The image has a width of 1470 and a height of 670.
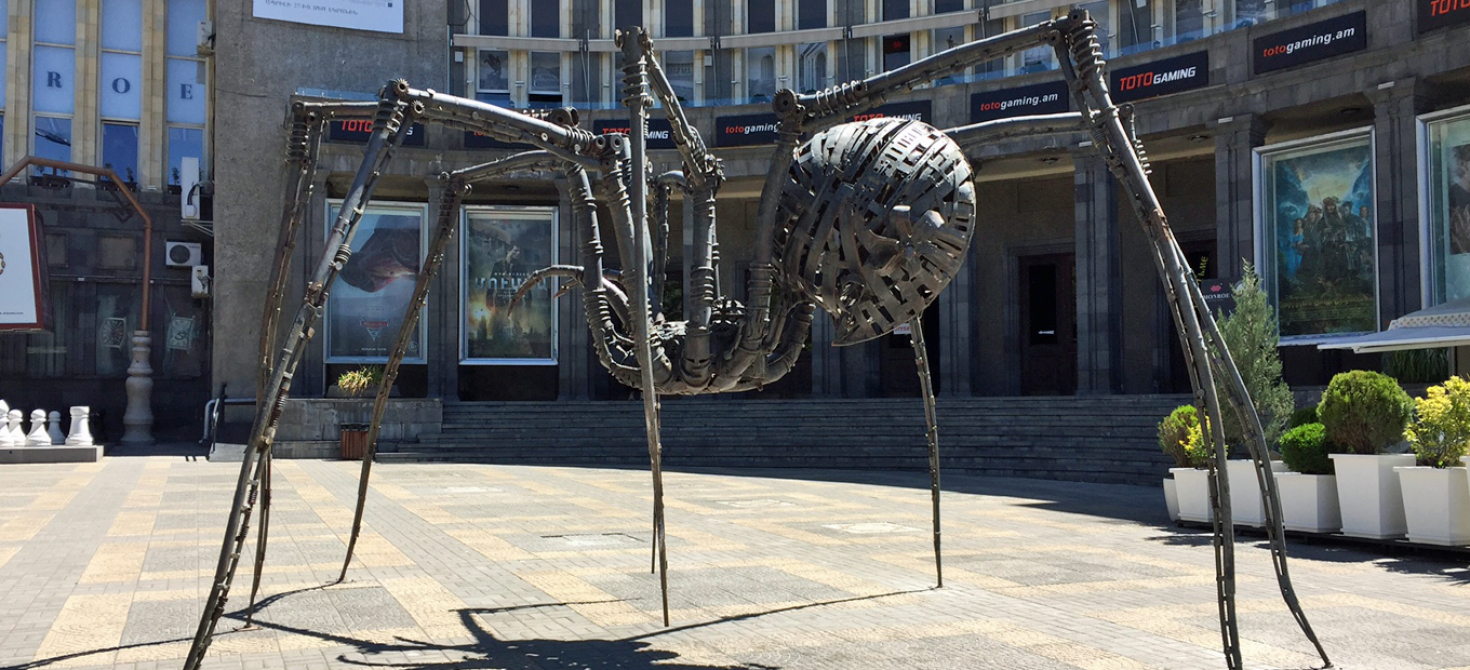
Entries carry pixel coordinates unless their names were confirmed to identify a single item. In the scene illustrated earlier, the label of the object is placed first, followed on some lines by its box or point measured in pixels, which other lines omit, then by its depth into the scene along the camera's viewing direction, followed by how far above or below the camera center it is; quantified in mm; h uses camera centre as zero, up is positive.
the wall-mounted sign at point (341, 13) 34000 +10206
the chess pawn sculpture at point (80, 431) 27328 -1461
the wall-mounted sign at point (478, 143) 34153 +6375
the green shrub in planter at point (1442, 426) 11664 -662
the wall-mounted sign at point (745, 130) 33625 +6582
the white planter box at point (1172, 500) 15250 -1778
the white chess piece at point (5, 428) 25894 -1328
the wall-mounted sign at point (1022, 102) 29969 +6653
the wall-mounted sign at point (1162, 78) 27953 +6755
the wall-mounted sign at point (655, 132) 33688 +6574
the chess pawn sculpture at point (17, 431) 26031 -1395
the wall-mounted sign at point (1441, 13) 22781 +6699
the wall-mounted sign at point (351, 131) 32500 +6431
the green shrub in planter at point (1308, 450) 13461 -1025
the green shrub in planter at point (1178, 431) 15109 -904
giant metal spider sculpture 6020 +810
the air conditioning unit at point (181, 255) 37156 +3474
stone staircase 24469 -1656
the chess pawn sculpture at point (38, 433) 26219 -1452
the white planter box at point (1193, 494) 14320 -1626
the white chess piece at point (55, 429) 28219 -1456
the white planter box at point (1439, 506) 11609 -1449
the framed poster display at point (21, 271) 33125 +2678
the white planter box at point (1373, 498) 12414 -1454
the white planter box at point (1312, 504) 13234 -1612
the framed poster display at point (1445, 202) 22933 +3037
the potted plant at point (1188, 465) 14414 -1307
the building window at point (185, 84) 39719 +9439
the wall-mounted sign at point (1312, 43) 24891 +6819
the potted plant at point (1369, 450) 12469 -969
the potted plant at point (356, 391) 28141 -625
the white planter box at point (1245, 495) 13930 -1601
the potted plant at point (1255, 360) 14719 +3
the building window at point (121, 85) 38844 +9221
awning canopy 18172 +439
